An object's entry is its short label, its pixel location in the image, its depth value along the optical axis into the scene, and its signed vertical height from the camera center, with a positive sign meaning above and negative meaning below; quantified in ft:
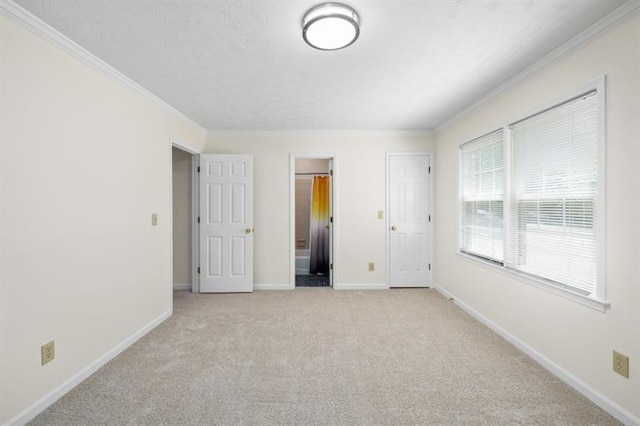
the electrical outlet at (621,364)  5.49 -2.94
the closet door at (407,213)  14.70 -0.12
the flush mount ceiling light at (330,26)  5.51 +3.66
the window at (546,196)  6.40 +0.40
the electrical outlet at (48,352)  5.98 -2.92
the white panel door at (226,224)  13.85 -0.62
